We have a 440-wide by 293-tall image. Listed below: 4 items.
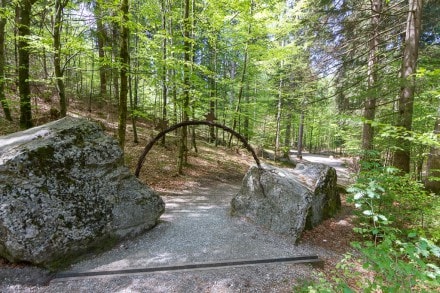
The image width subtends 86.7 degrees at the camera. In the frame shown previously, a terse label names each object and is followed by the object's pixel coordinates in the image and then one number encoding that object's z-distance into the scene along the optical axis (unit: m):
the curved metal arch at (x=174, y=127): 5.39
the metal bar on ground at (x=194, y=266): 3.34
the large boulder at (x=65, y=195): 3.28
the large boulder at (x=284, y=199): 5.11
